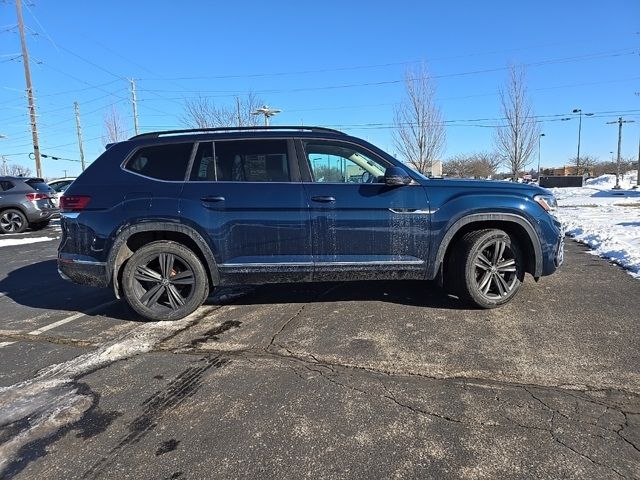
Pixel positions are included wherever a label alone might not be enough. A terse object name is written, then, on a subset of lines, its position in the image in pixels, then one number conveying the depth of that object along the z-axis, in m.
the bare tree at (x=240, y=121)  25.30
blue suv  4.52
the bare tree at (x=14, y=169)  102.24
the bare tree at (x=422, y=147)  25.23
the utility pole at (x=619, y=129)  51.19
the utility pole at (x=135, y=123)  39.20
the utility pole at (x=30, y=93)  26.98
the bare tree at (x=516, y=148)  27.28
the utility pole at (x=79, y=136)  58.06
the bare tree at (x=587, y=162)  88.09
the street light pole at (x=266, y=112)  23.55
